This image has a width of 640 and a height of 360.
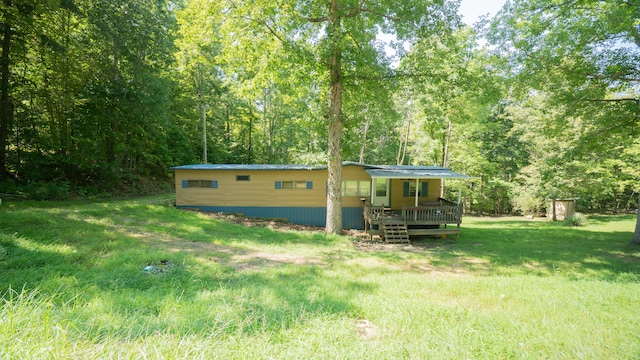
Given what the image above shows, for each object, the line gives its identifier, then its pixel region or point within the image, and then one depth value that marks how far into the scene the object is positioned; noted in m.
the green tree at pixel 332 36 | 8.93
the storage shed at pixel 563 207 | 17.55
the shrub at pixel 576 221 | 15.05
